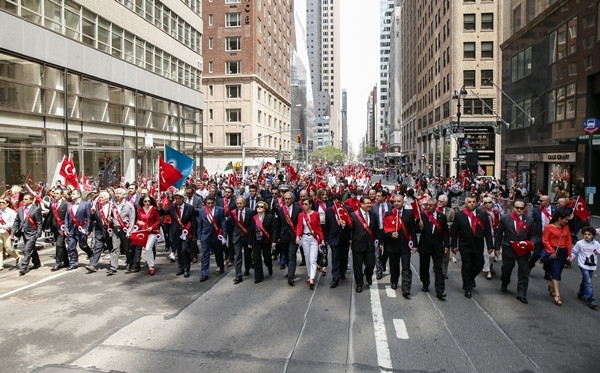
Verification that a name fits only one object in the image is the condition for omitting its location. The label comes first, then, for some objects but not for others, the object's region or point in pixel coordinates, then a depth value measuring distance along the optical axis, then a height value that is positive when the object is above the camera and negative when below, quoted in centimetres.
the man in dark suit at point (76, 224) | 1055 -133
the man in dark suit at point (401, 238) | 852 -138
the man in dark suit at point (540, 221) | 998 -130
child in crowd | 809 -165
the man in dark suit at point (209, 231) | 984 -141
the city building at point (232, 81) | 5975 +1131
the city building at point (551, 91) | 2245 +424
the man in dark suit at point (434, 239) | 850 -140
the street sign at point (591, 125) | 1870 +163
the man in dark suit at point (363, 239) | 902 -146
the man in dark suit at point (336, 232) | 930 -139
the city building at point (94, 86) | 1927 +437
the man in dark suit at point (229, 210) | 1079 -105
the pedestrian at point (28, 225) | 1048 -137
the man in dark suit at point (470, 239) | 859 -141
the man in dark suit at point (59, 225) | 1067 -138
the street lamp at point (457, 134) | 2943 +224
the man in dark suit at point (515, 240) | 831 -142
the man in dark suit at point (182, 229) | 1006 -141
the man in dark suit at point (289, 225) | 955 -124
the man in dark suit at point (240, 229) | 960 -134
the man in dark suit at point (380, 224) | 989 -129
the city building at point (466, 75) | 4884 +1001
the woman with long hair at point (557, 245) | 822 -146
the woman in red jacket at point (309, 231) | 928 -133
